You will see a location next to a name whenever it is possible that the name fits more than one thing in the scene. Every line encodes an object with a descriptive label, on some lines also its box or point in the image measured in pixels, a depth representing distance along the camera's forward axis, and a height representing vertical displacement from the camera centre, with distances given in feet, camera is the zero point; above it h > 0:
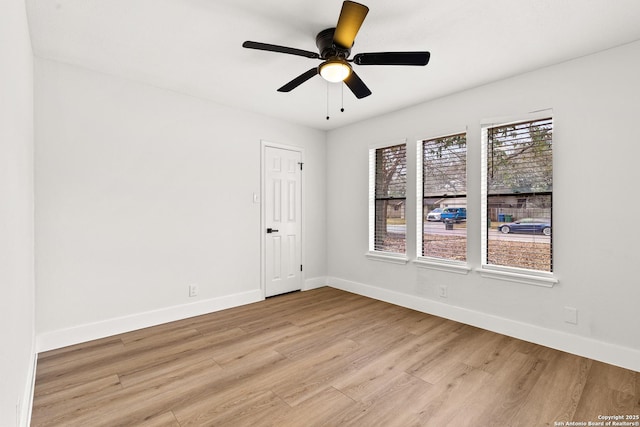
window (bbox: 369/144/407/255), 13.99 +0.64
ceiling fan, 6.53 +3.73
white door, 14.79 -0.40
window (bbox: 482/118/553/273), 9.87 +0.63
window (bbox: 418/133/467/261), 11.89 +0.59
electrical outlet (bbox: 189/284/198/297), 12.23 -3.13
